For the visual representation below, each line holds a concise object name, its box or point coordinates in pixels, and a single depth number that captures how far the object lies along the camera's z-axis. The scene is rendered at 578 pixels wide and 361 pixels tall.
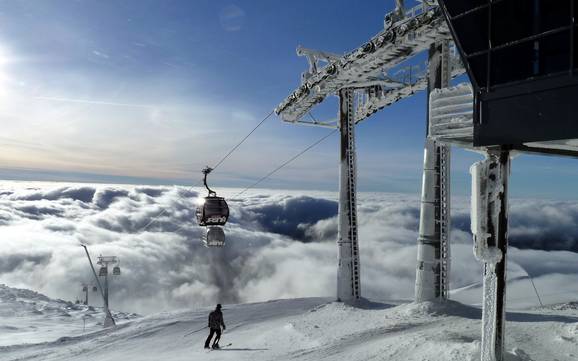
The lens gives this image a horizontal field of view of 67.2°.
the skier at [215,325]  17.05
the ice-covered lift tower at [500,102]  7.36
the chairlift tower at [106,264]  53.19
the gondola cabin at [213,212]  23.34
